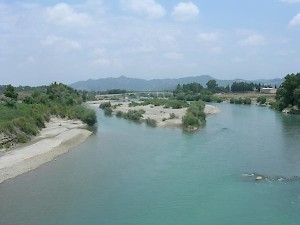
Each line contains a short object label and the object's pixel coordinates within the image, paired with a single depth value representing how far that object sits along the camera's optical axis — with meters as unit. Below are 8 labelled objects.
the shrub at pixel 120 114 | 48.47
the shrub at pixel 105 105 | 60.64
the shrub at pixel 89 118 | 39.34
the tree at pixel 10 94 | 44.43
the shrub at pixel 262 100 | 68.43
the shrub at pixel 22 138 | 27.49
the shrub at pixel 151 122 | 38.17
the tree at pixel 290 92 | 47.31
